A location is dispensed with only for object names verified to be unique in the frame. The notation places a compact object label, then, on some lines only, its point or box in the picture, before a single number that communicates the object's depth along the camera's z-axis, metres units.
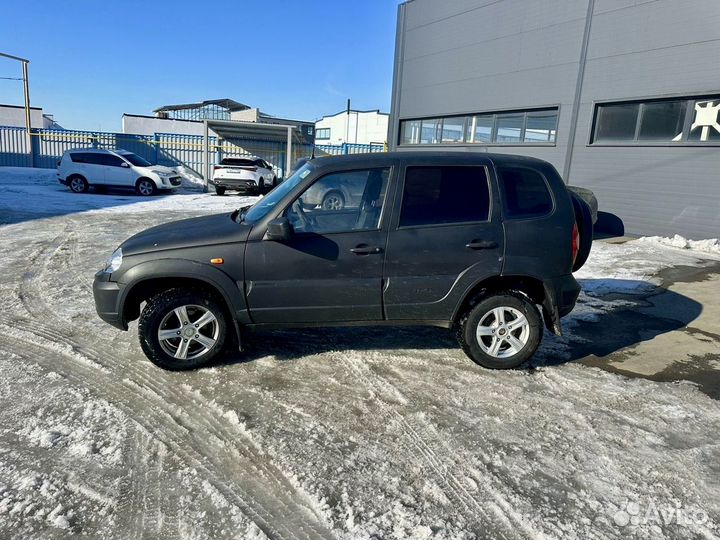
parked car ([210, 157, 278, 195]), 20.44
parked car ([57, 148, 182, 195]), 18.89
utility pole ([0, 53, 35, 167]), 25.84
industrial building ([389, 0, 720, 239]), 10.72
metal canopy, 22.89
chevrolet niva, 3.92
